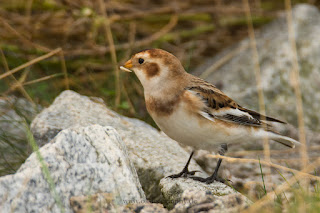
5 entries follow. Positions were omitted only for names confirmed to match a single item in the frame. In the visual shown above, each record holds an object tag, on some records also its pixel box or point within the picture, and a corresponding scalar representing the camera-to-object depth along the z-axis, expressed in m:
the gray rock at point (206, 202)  4.25
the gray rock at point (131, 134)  6.05
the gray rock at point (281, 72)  9.76
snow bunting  5.67
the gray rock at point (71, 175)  4.28
